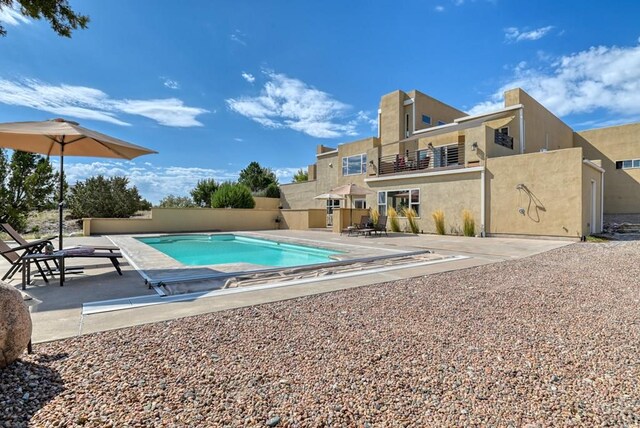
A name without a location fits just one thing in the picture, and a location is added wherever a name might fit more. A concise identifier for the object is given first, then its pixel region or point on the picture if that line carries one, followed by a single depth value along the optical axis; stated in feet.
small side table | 17.72
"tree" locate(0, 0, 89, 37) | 20.16
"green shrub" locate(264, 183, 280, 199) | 126.62
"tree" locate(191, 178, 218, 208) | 112.16
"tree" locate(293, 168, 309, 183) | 153.07
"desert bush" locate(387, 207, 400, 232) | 63.12
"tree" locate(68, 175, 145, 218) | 74.23
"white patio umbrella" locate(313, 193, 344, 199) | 64.44
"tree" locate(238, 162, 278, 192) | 153.48
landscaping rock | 8.21
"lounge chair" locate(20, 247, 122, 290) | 17.81
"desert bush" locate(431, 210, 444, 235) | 56.39
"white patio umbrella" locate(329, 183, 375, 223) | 58.33
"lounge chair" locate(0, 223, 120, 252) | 20.05
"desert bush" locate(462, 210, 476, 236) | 52.95
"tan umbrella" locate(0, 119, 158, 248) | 19.36
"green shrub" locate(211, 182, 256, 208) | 89.45
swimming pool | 36.55
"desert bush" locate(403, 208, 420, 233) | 59.93
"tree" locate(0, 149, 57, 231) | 58.59
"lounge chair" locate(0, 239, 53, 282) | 18.22
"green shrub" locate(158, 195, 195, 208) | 113.96
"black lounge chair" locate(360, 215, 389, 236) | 54.09
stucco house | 46.65
